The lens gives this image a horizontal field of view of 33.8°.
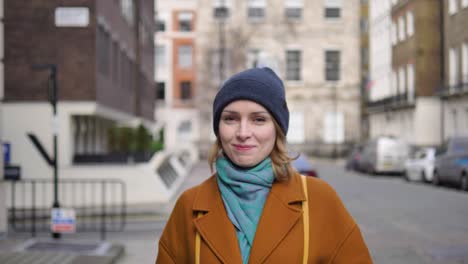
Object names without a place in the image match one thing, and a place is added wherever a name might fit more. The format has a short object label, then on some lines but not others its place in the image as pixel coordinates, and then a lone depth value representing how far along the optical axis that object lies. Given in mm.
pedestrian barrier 15836
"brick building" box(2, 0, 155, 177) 17750
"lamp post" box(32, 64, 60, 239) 12745
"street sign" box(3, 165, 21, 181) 13094
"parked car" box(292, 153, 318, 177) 19688
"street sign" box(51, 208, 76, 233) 11867
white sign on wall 17252
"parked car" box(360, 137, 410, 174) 36688
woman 3010
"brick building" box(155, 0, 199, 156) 63656
